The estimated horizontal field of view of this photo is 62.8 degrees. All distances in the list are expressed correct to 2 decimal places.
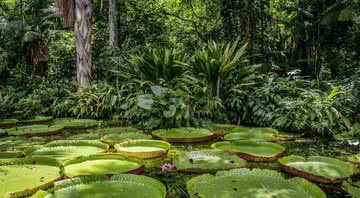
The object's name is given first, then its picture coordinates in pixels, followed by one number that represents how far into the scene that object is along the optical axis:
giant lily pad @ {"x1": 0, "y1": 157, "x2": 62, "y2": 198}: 2.04
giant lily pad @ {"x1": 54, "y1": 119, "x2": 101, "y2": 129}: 4.77
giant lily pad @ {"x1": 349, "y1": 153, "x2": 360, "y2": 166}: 2.80
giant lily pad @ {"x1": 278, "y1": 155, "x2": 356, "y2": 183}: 2.36
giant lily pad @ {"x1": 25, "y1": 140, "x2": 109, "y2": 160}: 2.97
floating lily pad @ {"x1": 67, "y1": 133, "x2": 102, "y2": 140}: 3.72
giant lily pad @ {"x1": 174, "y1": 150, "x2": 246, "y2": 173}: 2.61
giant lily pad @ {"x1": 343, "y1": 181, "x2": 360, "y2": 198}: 2.03
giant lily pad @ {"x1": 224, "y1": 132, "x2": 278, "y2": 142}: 3.69
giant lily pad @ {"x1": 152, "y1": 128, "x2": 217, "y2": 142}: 3.78
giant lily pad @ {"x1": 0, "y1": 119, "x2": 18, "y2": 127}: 5.04
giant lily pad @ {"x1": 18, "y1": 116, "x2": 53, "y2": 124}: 5.24
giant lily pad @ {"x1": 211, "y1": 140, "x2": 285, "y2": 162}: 2.94
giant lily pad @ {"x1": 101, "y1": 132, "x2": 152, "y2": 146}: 3.52
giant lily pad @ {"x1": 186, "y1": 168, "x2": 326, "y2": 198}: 1.98
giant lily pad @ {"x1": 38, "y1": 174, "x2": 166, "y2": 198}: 1.94
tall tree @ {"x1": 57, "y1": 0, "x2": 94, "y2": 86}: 6.35
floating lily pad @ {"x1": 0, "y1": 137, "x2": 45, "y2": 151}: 3.36
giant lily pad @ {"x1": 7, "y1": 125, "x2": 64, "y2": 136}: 4.12
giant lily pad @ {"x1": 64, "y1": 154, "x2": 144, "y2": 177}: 2.44
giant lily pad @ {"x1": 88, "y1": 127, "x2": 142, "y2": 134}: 4.18
